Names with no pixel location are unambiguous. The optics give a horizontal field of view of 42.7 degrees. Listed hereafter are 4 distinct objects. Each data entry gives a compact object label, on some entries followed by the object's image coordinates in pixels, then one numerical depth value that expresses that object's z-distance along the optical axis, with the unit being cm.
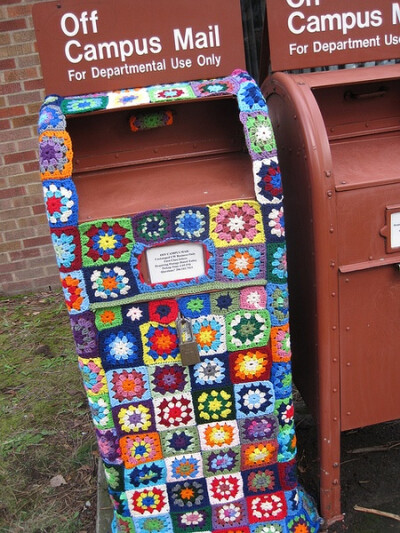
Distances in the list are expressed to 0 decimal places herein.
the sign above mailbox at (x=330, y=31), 182
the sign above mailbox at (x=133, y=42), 171
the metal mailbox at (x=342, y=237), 166
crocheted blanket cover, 154
